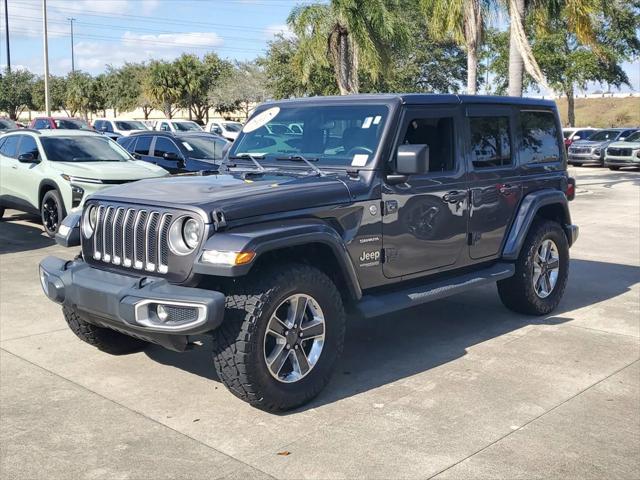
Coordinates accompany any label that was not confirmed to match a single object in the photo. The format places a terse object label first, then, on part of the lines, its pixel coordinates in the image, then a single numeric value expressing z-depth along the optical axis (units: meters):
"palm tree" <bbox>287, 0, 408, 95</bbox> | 19.67
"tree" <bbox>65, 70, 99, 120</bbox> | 64.19
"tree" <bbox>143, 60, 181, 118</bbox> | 52.84
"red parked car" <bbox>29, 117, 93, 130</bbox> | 28.31
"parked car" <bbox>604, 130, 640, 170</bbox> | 27.38
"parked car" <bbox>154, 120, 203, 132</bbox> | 31.83
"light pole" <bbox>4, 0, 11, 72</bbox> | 65.94
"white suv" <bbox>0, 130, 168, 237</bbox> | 11.30
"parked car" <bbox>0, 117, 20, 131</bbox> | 28.58
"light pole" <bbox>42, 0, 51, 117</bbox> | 33.31
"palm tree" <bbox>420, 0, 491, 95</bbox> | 16.70
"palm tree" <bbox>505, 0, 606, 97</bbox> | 15.31
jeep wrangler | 4.45
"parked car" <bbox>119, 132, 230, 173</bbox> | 14.02
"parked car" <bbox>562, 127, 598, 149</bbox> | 31.76
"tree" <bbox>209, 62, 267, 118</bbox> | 51.84
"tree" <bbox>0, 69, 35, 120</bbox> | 62.88
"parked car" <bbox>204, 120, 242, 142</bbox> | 31.14
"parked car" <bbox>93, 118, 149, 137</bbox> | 32.06
